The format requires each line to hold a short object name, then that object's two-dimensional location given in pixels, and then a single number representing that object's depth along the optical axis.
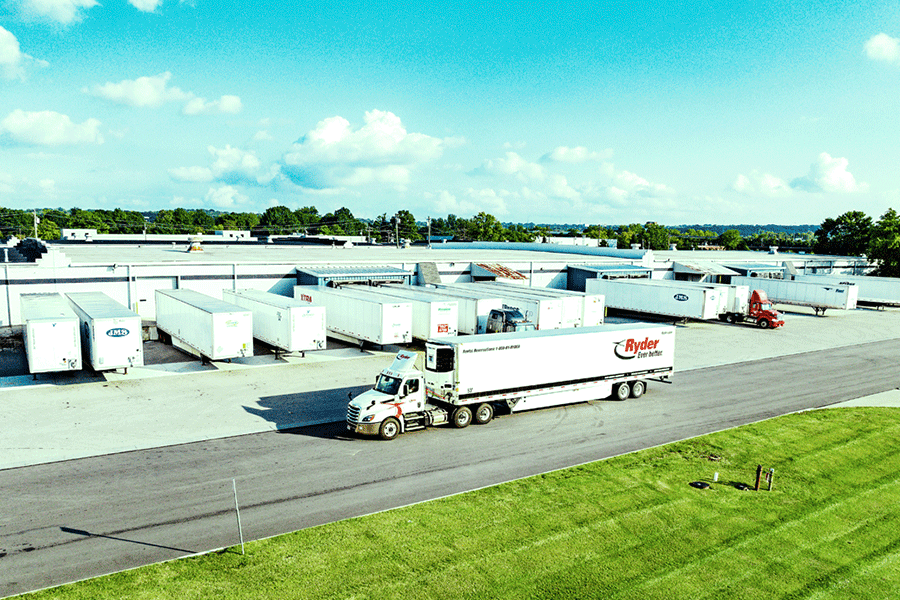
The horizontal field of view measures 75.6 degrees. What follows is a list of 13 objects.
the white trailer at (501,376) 21.69
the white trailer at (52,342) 26.89
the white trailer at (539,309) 40.34
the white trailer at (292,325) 32.31
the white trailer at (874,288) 65.31
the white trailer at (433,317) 36.38
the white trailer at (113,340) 27.56
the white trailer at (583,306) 42.44
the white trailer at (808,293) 58.28
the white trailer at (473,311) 39.69
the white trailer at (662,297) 49.41
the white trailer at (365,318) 35.03
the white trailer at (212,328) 30.36
